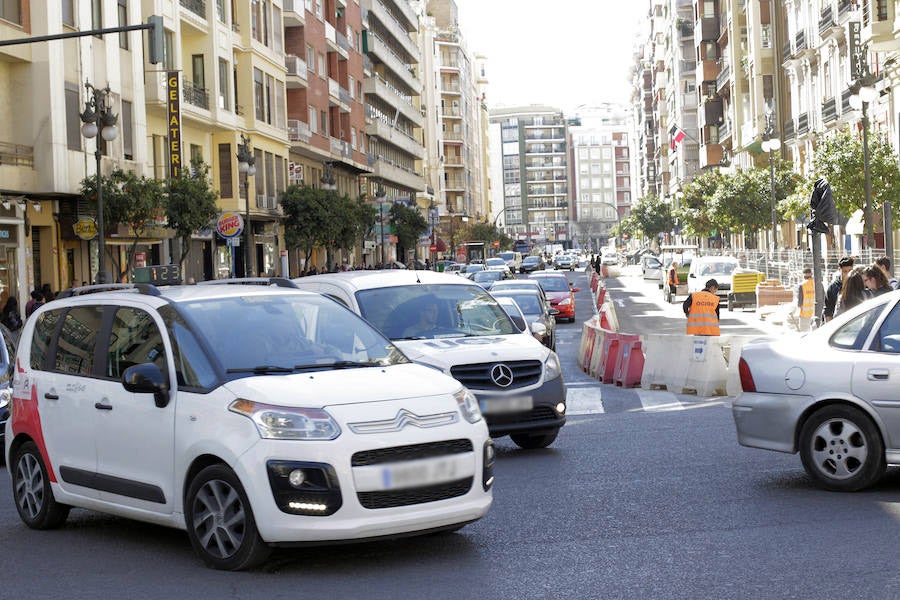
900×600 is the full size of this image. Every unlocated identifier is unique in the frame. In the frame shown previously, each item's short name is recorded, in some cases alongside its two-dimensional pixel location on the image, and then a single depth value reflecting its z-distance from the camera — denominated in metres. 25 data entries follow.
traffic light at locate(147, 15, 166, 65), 20.80
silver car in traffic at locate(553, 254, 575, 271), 117.00
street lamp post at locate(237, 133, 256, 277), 39.72
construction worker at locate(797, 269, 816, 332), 31.44
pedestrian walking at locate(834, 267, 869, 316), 16.83
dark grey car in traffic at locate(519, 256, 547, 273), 100.23
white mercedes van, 11.97
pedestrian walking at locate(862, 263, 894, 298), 15.93
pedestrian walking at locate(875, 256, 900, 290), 17.07
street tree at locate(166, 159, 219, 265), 36.09
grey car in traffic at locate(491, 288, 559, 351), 27.78
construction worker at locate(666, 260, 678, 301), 47.91
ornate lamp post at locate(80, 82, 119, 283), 25.81
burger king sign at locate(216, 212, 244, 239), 35.62
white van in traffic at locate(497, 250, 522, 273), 101.88
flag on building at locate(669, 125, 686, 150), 103.25
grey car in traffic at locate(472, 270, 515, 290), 40.28
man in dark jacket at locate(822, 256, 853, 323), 17.73
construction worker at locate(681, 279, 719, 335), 21.05
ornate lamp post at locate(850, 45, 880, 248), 29.62
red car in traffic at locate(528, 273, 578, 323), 38.22
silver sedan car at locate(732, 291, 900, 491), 9.20
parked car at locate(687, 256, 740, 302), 43.44
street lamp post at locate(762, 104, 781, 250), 46.84
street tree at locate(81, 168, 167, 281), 32.41
